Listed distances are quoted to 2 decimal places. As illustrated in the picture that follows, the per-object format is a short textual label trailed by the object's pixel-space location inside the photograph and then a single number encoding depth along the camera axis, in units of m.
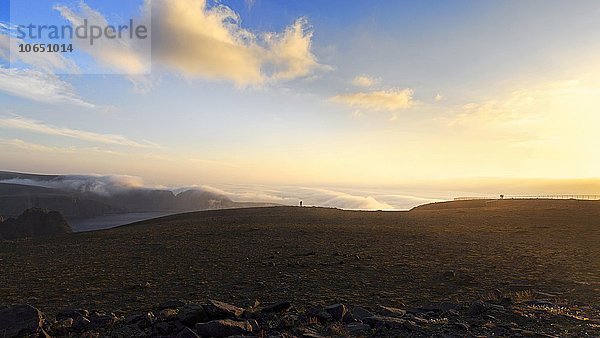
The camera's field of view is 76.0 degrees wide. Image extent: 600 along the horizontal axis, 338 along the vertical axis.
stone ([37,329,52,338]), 9.38
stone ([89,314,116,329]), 10.45
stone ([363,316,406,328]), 9.88
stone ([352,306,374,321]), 10.77
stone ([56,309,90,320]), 11.34
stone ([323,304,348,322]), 10.69
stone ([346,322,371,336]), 9.44
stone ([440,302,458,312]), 11.77
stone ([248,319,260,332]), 9.62
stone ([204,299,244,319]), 10.36
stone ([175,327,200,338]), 8.82
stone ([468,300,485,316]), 11.20
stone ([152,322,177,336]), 9.67
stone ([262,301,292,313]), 11.62
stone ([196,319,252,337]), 9.15
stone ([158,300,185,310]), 12.33
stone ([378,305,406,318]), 11.04
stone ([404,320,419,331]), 9.65
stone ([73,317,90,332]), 10.21
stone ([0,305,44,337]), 9.53
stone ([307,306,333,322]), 10.62
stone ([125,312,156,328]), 10.23
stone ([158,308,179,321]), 10.55
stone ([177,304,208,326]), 10.07
